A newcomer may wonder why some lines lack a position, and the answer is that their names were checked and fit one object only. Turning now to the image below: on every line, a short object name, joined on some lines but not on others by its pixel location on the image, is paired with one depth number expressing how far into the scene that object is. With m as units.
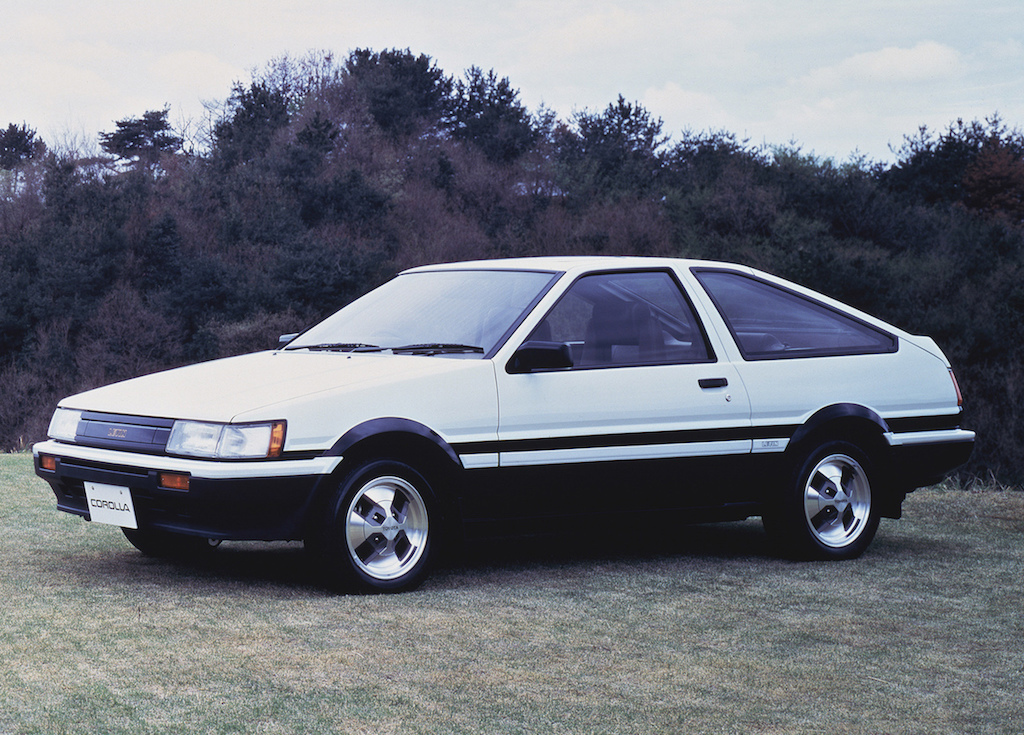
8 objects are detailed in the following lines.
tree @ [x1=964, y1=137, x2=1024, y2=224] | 48.56
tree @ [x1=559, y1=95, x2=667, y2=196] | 53.06
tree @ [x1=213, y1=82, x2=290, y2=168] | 50.38
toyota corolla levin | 5.66
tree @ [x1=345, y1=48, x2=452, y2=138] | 58.06
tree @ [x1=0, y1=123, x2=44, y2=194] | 51.56
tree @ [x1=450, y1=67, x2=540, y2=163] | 57.16
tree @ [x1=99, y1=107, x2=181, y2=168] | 55.12
